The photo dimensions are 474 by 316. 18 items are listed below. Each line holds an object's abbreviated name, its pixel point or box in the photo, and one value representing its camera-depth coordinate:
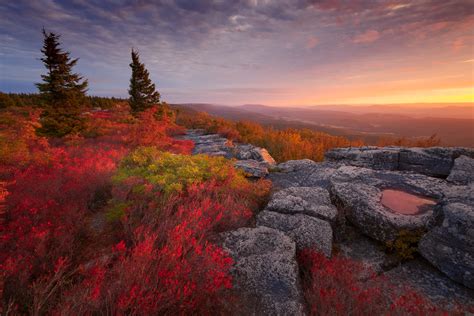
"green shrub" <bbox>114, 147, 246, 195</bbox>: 4.97
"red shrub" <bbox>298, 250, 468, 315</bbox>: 2.42
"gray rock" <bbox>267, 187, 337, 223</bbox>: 4.35
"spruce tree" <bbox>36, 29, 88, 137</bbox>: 13.08
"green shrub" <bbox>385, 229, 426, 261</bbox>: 3.66
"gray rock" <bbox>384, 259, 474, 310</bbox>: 2.95
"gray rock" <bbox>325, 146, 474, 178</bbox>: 6.25
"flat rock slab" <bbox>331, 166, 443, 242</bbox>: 3.84
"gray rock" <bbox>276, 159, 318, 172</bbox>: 8.31
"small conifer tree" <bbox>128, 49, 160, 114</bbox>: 23.12
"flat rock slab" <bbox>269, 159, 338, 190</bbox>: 6.65
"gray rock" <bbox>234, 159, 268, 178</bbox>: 7.39
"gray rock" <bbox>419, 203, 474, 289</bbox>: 3.10
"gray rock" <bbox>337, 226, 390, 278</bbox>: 3.60
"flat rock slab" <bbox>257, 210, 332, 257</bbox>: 3.72
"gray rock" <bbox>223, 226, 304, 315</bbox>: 2.57
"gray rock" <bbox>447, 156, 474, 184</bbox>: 5.19
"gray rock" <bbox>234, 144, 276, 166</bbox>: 9.48
